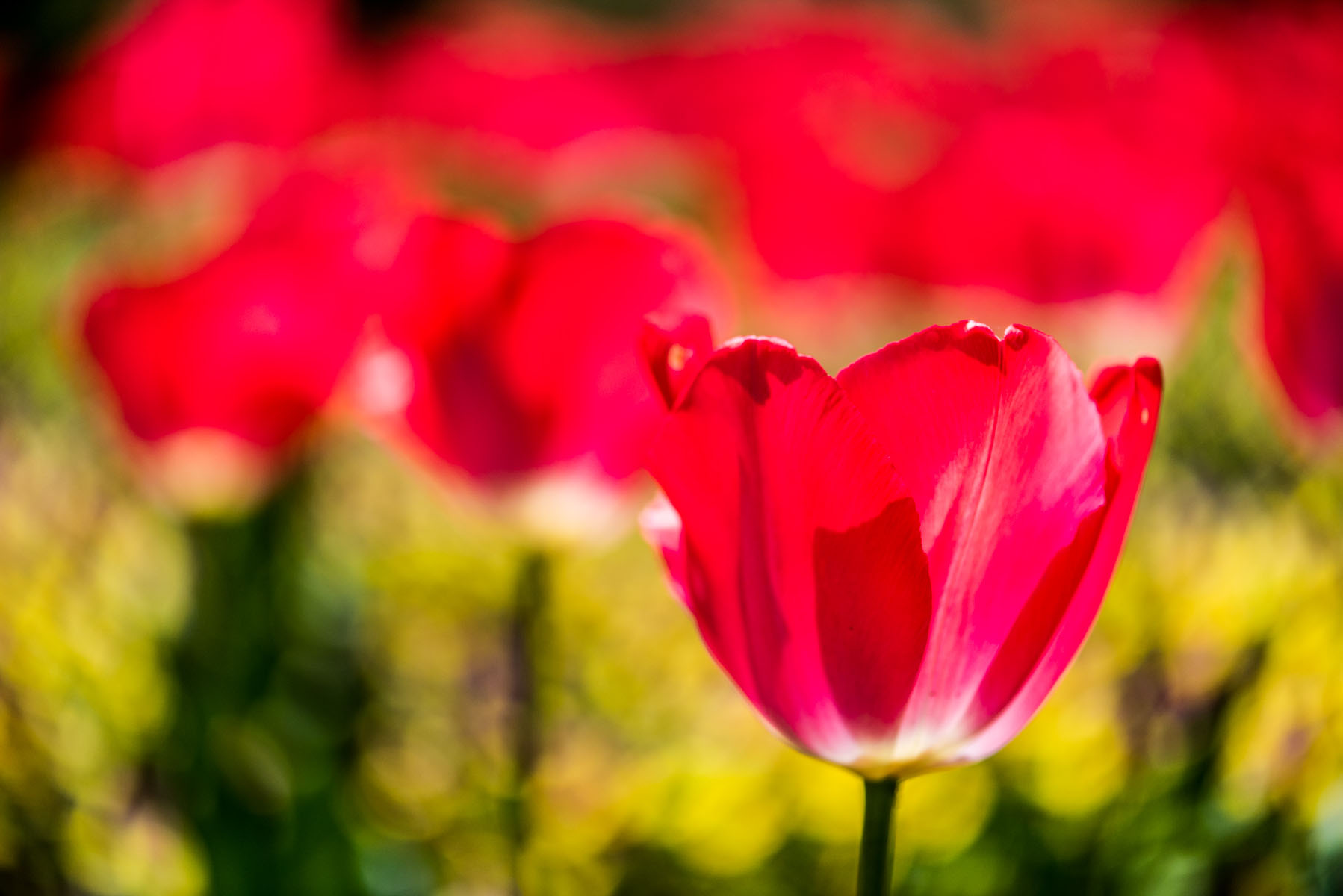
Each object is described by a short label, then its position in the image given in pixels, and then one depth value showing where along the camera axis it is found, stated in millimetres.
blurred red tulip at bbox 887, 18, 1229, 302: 1176
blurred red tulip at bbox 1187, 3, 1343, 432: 1016
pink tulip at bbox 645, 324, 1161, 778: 933
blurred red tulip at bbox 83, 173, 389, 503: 1061
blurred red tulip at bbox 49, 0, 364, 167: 1708
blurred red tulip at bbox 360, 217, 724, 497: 1036
